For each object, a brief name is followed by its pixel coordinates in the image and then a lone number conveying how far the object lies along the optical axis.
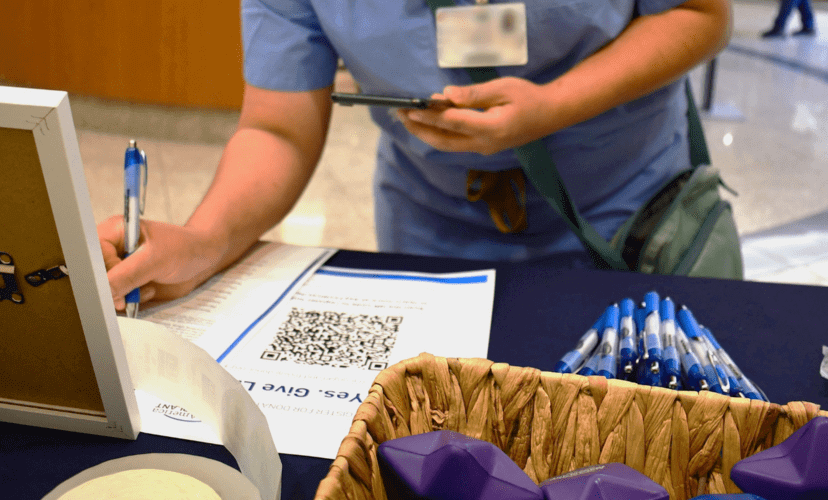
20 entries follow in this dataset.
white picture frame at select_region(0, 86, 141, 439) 0.33
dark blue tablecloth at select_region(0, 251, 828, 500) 0.44
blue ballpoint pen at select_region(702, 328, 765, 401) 0.46
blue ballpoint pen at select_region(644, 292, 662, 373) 0.47
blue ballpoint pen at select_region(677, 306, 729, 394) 0.46
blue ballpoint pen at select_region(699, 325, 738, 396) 0.46
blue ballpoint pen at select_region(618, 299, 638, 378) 0.48
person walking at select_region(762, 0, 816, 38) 4.82
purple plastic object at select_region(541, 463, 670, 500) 0.31
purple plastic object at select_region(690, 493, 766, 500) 0.31
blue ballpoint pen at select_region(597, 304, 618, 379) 0.47
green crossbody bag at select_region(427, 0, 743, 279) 0.76
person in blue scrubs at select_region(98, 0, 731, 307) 0.68
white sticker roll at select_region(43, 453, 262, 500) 0.36
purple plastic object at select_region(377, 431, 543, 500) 0.31
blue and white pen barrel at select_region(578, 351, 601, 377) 0.48
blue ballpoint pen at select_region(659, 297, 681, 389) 0.46
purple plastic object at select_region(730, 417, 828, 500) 0.31
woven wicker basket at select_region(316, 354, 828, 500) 0.37
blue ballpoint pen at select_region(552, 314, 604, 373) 0.50
